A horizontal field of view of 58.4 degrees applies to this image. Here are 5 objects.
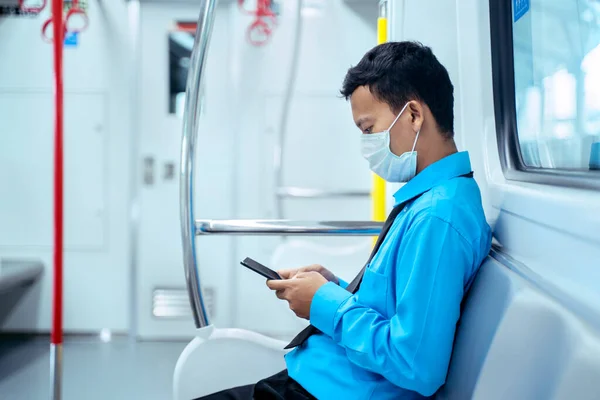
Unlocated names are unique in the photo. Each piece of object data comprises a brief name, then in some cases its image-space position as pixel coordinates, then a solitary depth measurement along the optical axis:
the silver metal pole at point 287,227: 1.53
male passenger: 1.00
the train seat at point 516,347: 0.67
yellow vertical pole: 2.65
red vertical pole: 1.70
